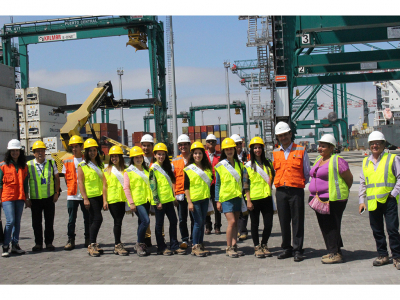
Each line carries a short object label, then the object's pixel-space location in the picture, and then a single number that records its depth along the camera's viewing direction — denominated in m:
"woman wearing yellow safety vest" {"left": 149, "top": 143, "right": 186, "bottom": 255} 6.62
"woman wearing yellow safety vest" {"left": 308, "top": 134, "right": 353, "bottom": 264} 5.70
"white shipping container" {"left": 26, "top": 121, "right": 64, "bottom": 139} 28.05
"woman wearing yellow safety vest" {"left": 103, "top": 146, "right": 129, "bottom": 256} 6.77
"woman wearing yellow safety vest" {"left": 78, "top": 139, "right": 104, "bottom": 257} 6.76
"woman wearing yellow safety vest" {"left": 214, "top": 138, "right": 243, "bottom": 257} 6.36
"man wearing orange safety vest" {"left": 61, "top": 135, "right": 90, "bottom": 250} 7.23
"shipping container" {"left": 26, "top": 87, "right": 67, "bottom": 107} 28.25
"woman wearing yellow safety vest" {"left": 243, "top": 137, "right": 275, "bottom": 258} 6.30
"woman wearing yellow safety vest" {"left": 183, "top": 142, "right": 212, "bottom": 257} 6.55
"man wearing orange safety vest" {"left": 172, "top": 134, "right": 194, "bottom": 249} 7.13
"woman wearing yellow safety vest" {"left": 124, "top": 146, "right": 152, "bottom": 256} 6.67
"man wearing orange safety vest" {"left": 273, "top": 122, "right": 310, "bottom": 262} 6.04
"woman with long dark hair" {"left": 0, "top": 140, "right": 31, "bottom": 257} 6.87
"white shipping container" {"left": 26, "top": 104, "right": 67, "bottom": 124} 28.08
